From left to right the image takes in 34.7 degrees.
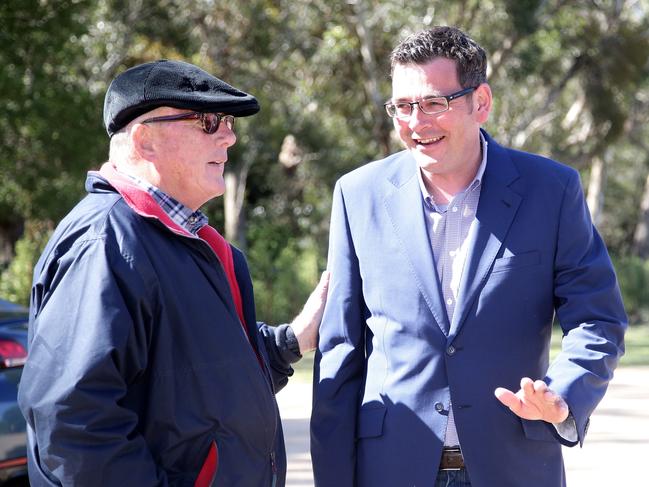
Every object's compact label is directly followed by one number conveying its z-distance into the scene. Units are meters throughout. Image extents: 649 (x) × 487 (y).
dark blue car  5.02
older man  2.54
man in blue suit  3.17
